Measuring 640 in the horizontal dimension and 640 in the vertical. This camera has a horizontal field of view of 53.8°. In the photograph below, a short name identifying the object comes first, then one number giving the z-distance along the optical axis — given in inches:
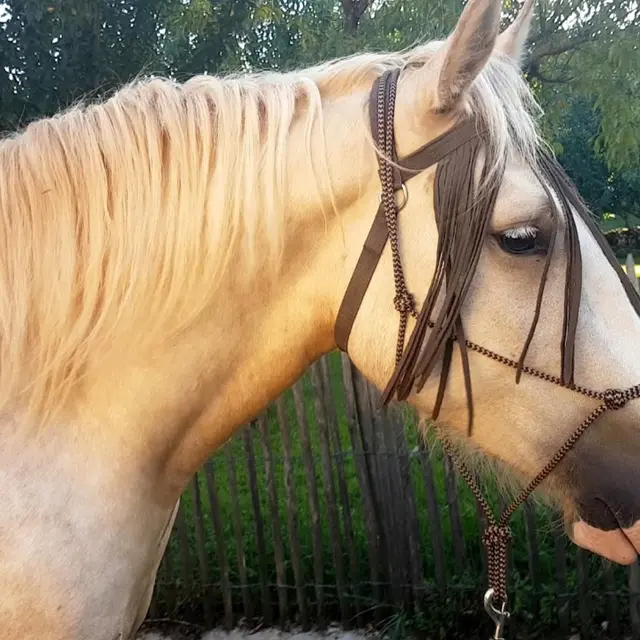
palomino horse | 48.1
